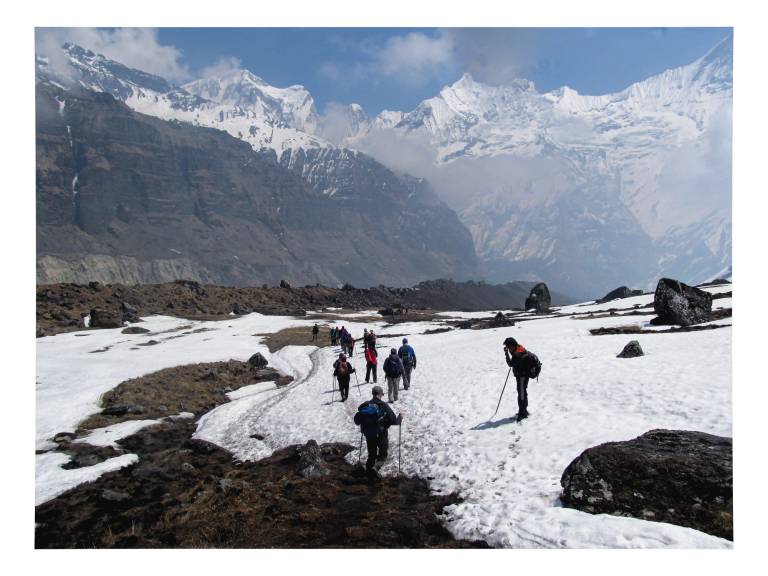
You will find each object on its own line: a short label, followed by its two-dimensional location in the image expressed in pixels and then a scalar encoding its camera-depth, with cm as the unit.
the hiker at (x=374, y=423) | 1430
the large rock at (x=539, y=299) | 8992
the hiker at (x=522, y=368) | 1612
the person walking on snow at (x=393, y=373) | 2172
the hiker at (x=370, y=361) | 2650
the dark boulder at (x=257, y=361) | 3684
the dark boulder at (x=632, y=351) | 2408
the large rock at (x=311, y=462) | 1461
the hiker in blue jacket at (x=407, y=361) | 2479
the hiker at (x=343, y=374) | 2328
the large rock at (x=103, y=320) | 6038
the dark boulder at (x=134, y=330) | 5605
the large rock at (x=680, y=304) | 3553
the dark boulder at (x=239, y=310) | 8424
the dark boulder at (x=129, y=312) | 6600
